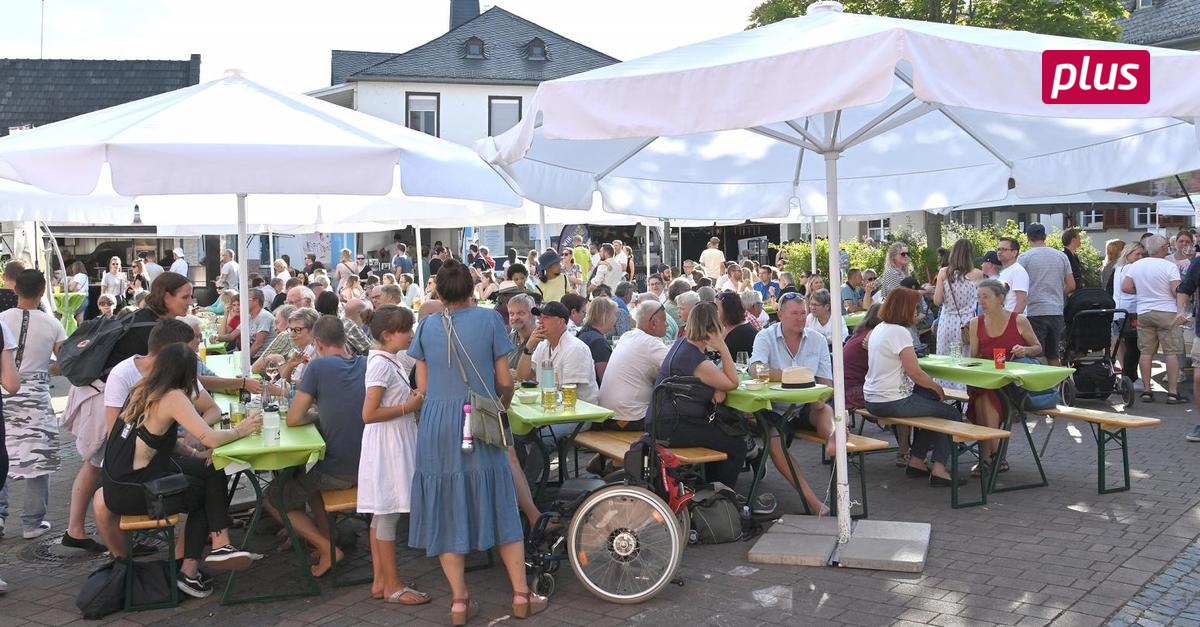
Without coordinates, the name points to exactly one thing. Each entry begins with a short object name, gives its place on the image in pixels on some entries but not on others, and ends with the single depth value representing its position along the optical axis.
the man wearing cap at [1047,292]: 10.63
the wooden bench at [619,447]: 6.01
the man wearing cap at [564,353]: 7.02
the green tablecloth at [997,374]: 7.04
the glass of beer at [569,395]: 6.21
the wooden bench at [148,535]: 5.06
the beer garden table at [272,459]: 5.02
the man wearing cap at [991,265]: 10.85
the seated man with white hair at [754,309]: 9.84
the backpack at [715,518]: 6.00
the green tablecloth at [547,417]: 5.98
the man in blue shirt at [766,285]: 13.98
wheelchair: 5.07
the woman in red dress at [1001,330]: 7.95
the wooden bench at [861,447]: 6.30
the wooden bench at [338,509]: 5.34
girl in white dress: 5.07
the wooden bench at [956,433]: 6.55
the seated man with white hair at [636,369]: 6.79
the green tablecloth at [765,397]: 6.15
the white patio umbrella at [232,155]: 5.42
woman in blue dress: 4.87
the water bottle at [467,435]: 4.80
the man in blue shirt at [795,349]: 7.13
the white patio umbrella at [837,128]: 4.38
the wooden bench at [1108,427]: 6.78
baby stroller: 10.48
